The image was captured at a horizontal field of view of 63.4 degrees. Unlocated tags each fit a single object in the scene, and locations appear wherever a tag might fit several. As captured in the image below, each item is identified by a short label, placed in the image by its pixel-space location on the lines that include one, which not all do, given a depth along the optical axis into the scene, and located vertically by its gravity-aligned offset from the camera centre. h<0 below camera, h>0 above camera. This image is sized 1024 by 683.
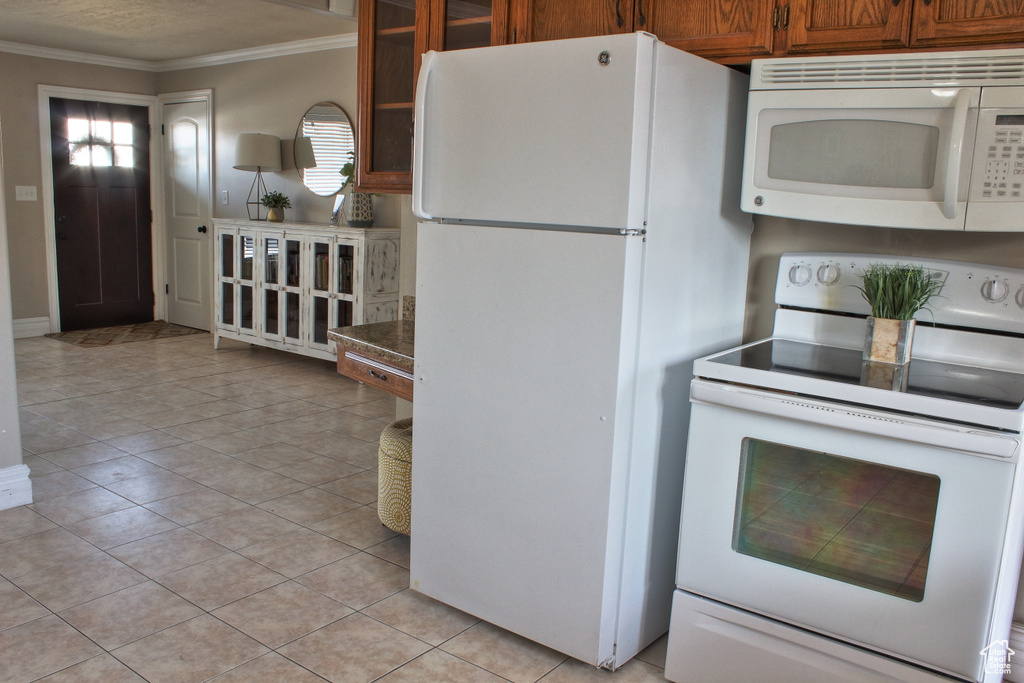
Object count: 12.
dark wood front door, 6.71 -0.25
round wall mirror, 5.72 +0.32
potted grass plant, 2.04 -0.22
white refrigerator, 1.98 -0.28
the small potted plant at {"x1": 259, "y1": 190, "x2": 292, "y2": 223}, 6.01 -0.10
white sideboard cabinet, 5.31 -0.60
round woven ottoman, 2.87 -0.98
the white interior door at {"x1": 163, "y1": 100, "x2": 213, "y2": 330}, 6.90 -0.23
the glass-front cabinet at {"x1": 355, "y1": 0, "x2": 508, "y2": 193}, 2.69 +0.43
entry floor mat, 6.52 -1.23
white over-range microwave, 1.85 +0.18
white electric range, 1.71 -0.63
